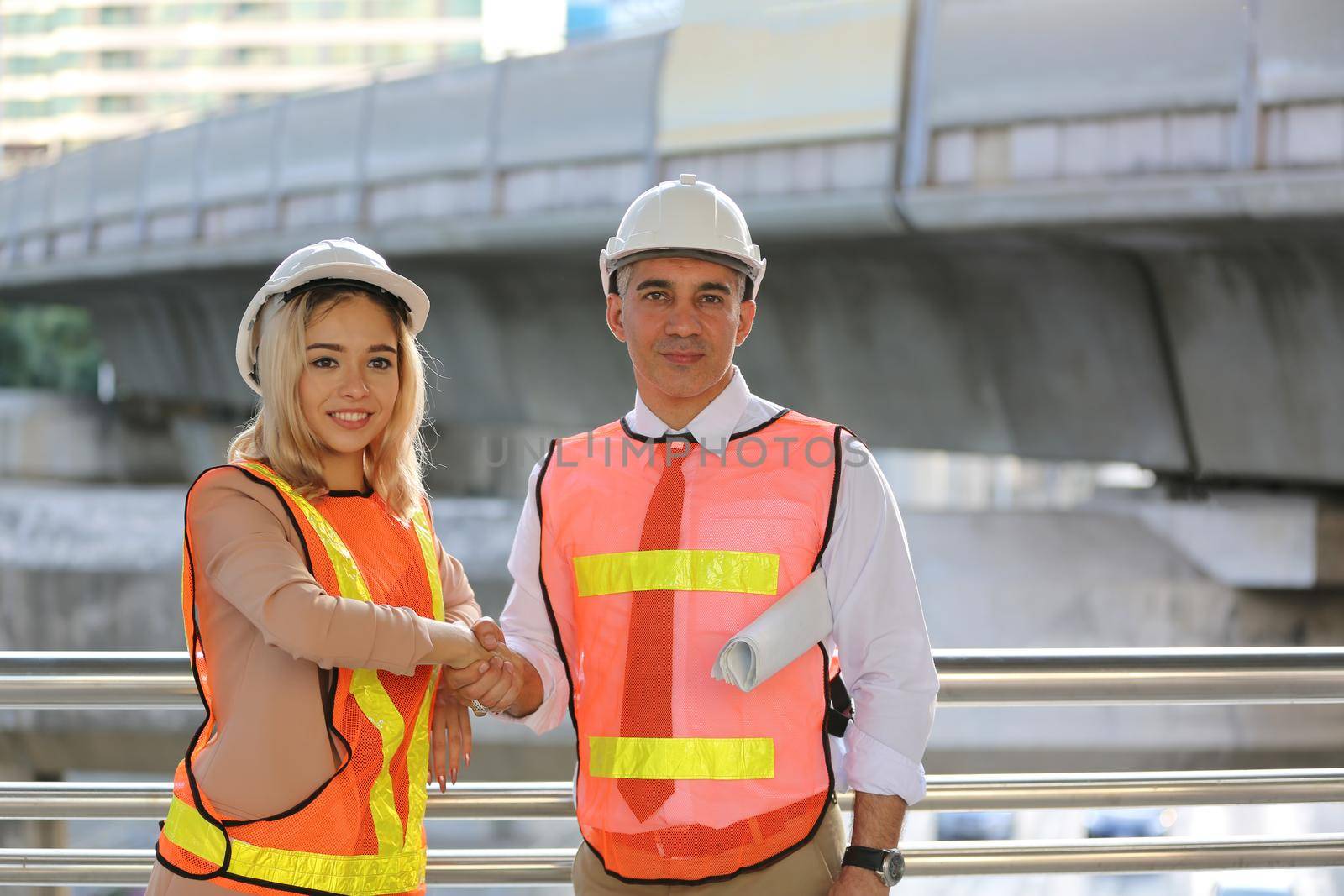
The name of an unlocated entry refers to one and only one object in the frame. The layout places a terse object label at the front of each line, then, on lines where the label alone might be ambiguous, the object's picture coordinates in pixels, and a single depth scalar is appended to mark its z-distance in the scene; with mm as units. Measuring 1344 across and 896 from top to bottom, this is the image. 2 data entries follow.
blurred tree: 44156
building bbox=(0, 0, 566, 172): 85250
